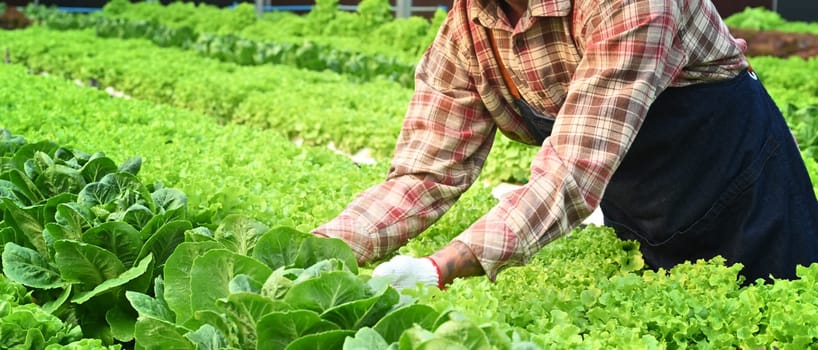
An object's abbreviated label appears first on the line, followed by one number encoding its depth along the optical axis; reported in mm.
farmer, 2652
